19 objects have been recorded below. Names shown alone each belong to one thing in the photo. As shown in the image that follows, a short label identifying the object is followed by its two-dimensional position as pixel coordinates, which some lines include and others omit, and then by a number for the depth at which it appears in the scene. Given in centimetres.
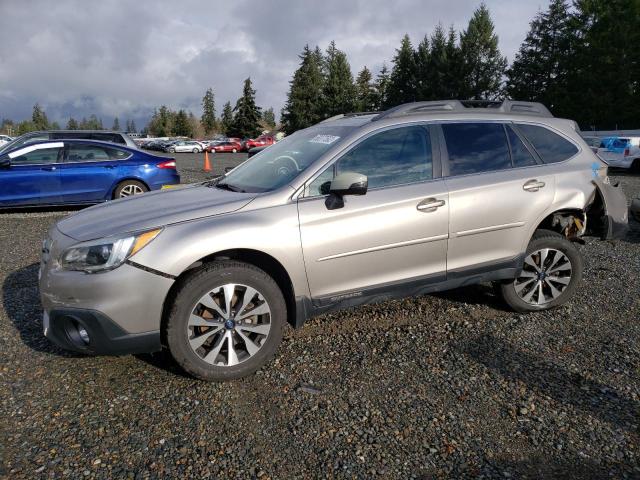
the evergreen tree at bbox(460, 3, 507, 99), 5278
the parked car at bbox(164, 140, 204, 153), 4881
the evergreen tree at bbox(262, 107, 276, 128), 13623
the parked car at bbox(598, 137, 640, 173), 1806
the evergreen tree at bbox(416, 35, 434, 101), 5259
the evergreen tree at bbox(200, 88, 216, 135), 10406
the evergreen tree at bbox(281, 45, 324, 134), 6028
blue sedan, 909
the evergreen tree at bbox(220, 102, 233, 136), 9281
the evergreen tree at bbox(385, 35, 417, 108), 5553
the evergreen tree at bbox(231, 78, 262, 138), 6781
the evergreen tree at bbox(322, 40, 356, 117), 5800
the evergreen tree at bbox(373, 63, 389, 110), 6450
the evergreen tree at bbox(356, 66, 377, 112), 6144
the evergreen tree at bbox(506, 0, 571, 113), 4541
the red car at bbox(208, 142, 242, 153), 4656
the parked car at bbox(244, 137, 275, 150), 4581
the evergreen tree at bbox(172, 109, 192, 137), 9875
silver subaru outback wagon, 310
